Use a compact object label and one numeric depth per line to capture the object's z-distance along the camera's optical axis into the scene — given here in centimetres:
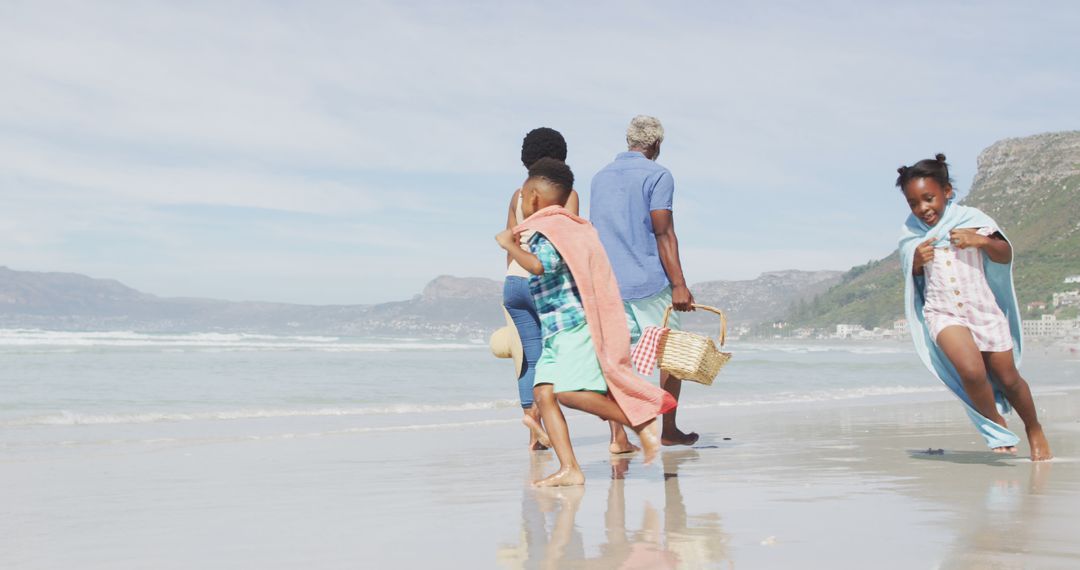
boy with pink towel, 470
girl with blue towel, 529
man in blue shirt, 596
